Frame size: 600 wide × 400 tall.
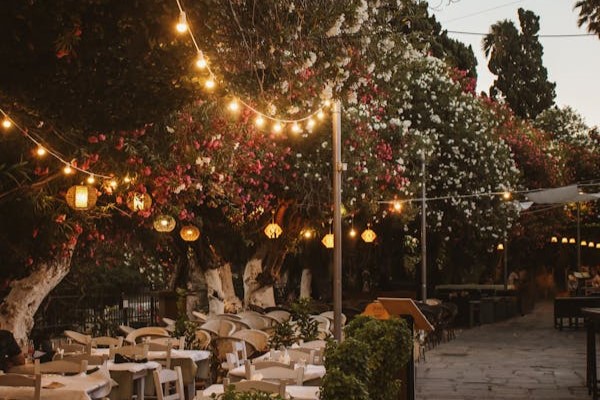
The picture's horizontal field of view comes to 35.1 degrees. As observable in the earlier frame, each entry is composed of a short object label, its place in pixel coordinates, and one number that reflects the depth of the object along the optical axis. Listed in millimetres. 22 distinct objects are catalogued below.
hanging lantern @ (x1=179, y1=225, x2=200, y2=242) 17919
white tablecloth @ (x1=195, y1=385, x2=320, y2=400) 8617
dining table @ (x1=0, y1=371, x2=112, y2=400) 8734
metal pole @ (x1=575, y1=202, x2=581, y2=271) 42188
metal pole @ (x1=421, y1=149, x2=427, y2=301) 24636
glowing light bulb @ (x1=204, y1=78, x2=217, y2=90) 9720
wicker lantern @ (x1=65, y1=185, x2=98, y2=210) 12117
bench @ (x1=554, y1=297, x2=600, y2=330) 27500
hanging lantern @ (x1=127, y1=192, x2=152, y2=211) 13496
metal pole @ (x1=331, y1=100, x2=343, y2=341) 13875
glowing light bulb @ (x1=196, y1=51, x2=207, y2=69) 8844
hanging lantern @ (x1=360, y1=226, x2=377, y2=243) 25742
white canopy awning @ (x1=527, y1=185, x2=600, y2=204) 24188
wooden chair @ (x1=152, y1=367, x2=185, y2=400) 10284
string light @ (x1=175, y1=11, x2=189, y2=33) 7754
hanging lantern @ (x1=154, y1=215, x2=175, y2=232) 14789
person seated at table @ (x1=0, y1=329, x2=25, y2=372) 11906
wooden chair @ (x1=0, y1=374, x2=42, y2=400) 8844
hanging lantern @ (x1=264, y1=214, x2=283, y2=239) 20609
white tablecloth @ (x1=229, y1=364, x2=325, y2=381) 10172
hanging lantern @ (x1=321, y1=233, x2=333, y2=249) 24375
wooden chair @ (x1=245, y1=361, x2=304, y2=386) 8598
